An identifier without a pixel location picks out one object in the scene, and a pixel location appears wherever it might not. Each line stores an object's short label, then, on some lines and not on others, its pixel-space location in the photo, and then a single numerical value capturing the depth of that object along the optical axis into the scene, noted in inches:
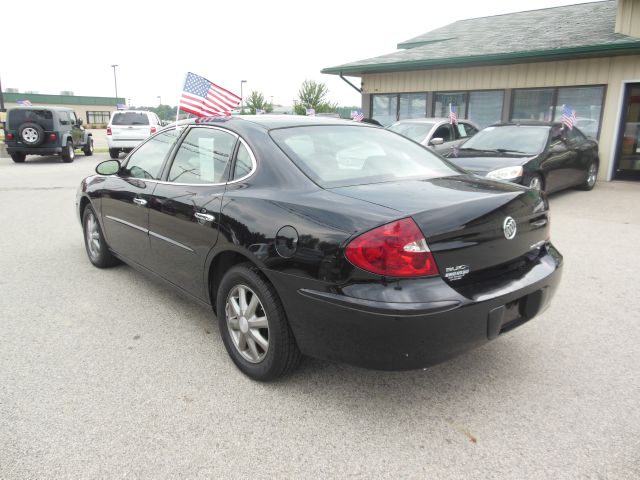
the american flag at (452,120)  427.8
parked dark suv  658.8
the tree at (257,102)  1497.3
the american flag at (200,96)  302.4
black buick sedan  91.2
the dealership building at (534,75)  463.2
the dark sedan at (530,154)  304.7
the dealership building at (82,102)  2671.5
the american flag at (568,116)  401.1
